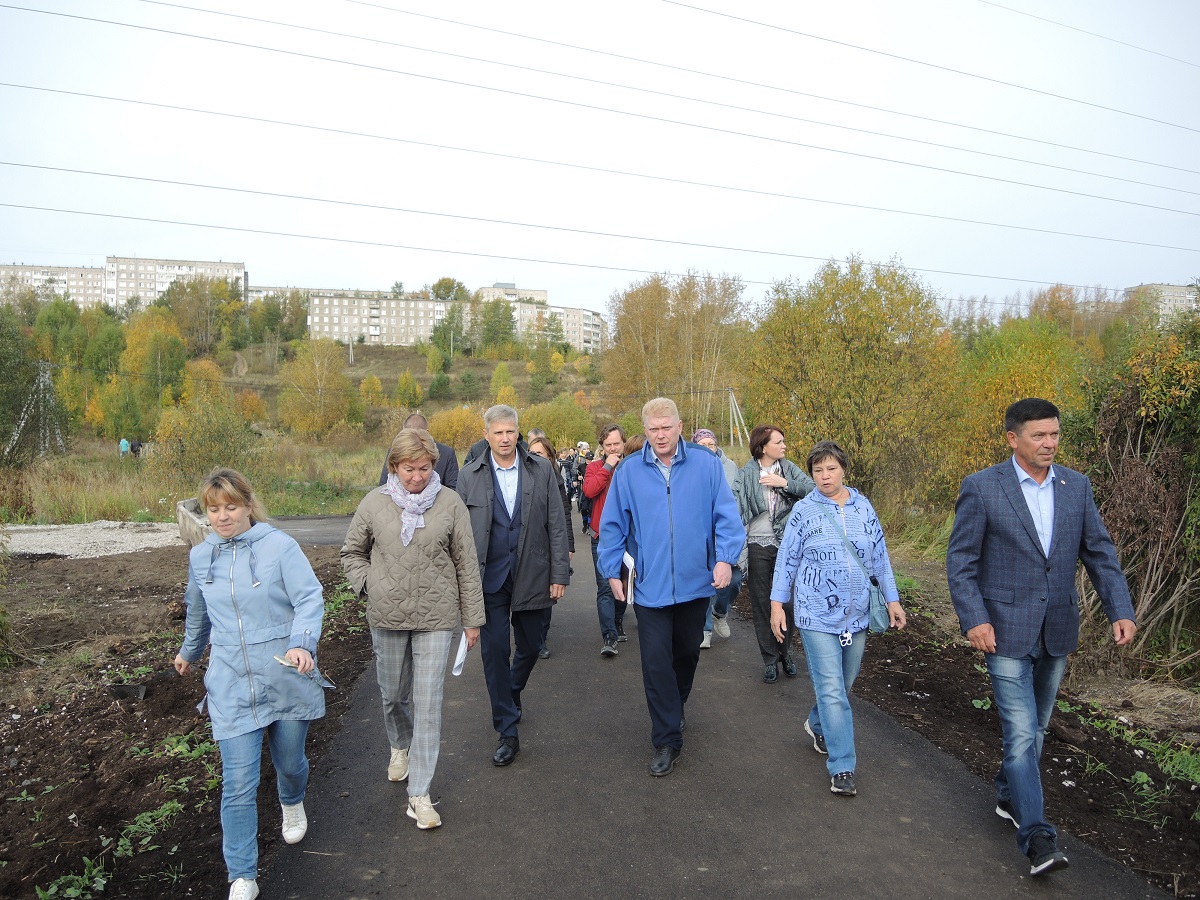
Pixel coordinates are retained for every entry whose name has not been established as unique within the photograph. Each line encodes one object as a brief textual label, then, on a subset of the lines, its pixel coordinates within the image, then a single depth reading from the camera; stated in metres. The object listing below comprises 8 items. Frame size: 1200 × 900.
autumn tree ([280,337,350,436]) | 59.03
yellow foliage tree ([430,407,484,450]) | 50.03
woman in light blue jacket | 3.49
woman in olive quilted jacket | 4.21
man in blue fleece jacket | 4.88
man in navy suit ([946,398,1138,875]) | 3.81
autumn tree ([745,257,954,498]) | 14.41
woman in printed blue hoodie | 4.56
